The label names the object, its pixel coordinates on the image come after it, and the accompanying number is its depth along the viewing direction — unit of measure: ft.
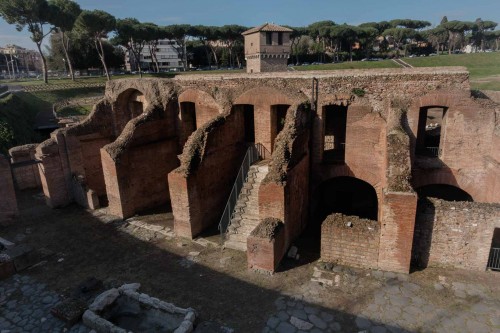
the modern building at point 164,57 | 253.24
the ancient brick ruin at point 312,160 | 26.63
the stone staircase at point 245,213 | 31.91
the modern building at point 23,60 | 297.84
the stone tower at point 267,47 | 90.84
